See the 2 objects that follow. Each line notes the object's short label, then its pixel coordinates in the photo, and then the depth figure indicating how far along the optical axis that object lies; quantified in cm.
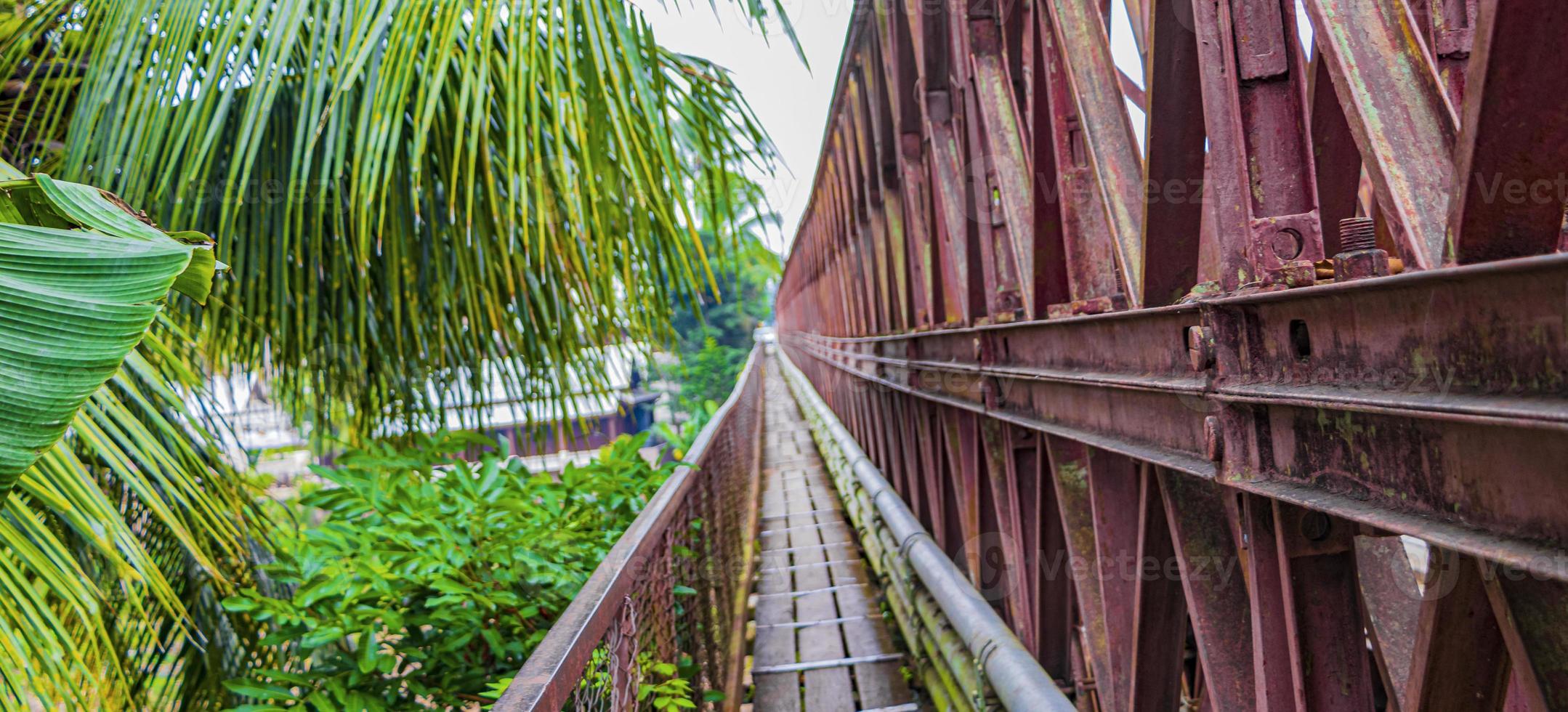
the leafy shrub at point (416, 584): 217
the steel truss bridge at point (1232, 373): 91
